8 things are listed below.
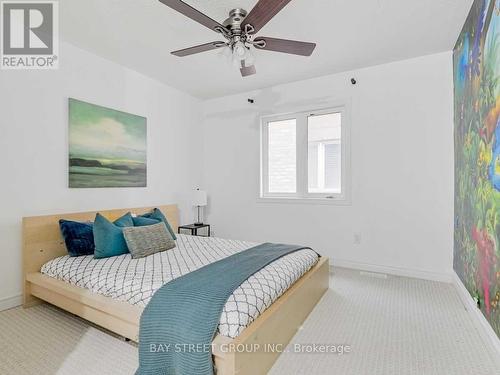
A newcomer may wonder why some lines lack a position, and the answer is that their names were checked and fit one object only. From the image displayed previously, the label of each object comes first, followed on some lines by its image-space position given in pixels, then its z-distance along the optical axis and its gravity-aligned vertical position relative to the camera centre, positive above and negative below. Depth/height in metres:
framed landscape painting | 2.97 +0.45
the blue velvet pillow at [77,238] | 2.57 -0.49
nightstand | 4.06 -0.63
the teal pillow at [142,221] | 2.91 -0.38
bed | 1.52 -0.74
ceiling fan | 1.81 +1.13
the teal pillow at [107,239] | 2.49 -0.49
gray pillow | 2.51 -0.51
